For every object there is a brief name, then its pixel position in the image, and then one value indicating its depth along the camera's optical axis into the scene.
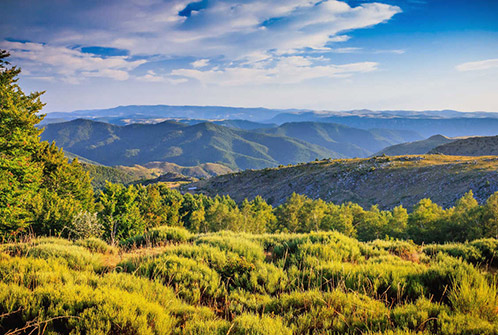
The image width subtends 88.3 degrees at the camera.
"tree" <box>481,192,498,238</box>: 19.16
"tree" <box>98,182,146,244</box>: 24.64
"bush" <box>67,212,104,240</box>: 15.83
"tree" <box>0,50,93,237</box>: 18.80
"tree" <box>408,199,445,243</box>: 23.86
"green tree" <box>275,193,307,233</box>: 36.66
